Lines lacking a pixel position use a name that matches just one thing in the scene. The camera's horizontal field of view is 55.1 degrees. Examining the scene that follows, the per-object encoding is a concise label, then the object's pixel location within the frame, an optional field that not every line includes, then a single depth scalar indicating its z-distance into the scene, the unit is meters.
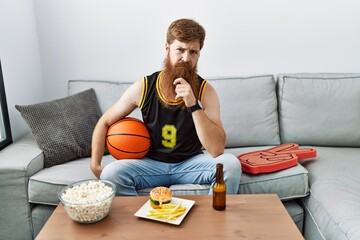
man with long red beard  1.78
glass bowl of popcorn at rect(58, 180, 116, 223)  1.31
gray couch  1.79
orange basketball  1.86
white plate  1.33
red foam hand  1.93
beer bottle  1.41
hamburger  1.41
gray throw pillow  2.10
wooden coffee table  1.26
